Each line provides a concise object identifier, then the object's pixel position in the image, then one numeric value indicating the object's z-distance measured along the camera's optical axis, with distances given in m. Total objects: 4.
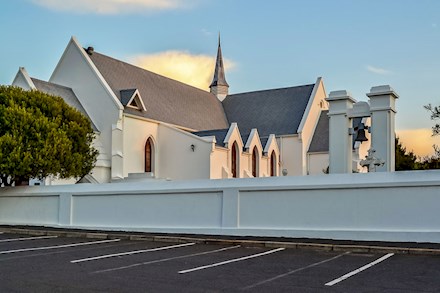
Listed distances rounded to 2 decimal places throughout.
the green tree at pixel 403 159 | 49.09
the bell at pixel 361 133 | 19.13
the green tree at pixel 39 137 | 22.88
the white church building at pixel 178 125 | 36.09
